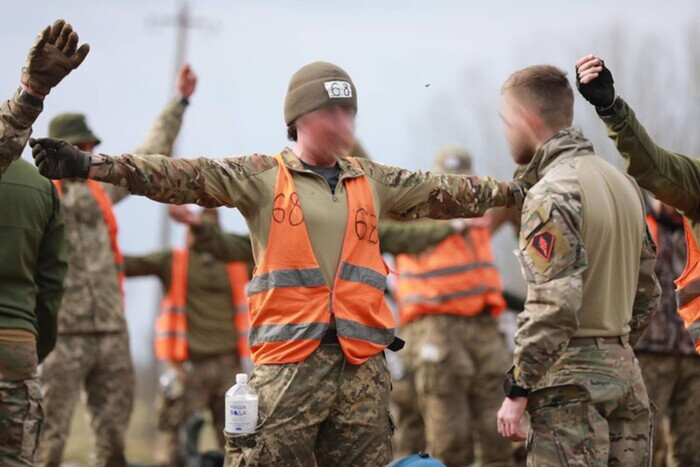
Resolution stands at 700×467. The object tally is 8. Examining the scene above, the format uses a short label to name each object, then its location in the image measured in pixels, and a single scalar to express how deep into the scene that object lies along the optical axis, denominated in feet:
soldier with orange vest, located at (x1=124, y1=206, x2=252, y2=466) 77.00
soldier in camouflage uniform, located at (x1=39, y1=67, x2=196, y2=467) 55.06
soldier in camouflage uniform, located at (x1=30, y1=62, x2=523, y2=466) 33.45
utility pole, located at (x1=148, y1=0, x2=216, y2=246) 200.95
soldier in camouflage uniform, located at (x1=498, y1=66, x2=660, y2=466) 32.19
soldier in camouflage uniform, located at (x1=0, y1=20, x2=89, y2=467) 39.01
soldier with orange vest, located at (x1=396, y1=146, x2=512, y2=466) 69.41
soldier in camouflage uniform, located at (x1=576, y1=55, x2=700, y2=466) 51.96
